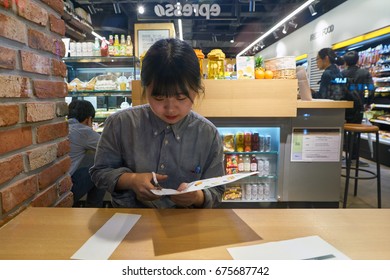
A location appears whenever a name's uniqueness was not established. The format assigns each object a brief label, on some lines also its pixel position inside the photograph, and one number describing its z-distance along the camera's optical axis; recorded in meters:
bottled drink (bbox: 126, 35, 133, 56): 3.66
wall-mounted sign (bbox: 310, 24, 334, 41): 6.90
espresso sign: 4.21
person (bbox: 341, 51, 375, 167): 5.11
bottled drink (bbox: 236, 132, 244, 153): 3.22
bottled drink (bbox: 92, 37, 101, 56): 3.68
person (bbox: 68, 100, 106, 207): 2.68
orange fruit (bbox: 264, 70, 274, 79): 2.89
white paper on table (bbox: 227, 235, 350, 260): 0.77
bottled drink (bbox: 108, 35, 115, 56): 3.65
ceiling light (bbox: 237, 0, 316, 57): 4.86
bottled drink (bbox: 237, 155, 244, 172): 3.27
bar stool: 3.14
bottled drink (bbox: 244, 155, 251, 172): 3.29
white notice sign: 3.13
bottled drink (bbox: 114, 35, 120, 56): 3.64
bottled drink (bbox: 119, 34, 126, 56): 3.65
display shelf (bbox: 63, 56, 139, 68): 3.64
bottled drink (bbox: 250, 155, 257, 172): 3.27
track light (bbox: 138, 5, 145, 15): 5.37
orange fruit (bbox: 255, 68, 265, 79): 2.90
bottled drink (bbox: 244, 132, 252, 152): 3.21
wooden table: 0.80
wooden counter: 2.82
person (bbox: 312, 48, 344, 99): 4.98
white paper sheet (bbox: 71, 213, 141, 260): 0.78
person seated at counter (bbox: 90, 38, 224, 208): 1.21
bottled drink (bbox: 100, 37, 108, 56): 3.66
